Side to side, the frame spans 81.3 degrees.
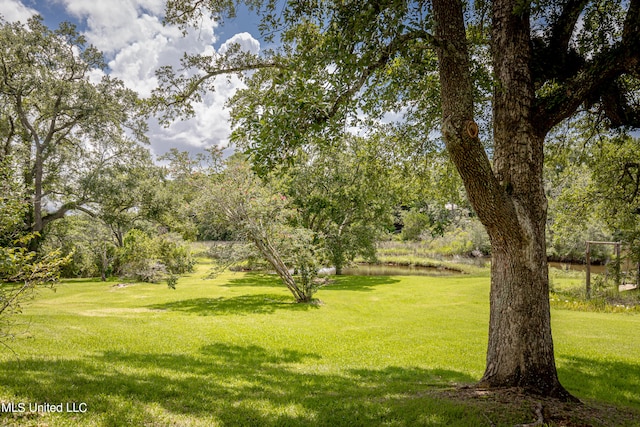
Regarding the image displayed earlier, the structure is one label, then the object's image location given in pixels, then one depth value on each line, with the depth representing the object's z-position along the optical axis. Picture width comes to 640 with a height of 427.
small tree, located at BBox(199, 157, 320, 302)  15.32
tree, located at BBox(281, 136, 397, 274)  25.38
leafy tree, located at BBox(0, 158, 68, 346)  4.74
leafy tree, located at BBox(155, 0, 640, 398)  4.34
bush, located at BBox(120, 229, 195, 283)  25.27
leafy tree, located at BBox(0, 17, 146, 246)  20.92
